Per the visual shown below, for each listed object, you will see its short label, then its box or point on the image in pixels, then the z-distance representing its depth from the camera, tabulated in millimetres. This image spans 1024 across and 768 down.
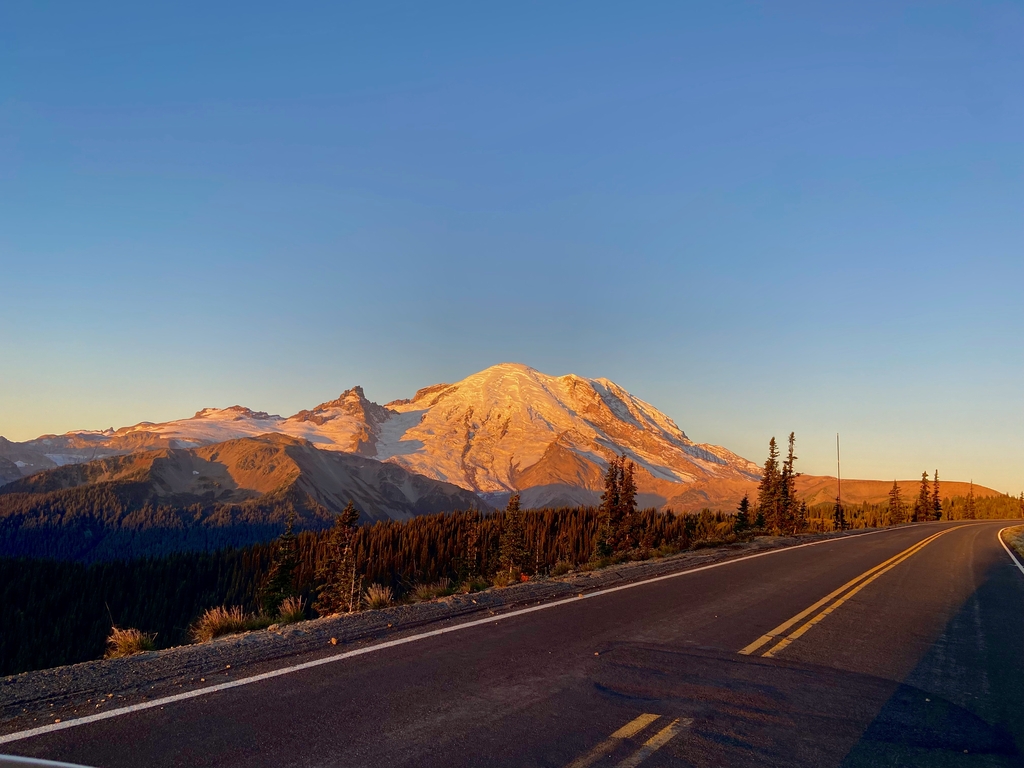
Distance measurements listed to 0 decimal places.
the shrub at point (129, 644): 8469
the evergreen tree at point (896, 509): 104356
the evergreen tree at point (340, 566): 49875
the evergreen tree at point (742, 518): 39012
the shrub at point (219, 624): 9789
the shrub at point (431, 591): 12331
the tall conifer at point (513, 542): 63594
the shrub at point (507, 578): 13938
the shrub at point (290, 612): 10422
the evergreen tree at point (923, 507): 109125
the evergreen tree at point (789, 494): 55750
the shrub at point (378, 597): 11203
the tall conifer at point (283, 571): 53188
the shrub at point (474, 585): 13375
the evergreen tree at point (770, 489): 58938
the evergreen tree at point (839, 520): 74438
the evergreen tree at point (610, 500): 72819
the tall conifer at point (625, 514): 68562
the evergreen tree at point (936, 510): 112375
